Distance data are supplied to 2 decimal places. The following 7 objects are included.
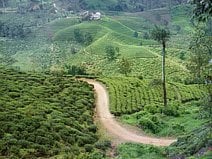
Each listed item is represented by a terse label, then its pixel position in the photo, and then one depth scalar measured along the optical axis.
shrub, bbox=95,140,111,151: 33.69
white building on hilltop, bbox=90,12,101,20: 182.65
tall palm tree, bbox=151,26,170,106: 42.37
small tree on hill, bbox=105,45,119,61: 114.64
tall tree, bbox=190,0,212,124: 16.75
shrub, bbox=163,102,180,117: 45.12
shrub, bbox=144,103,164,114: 46.00
